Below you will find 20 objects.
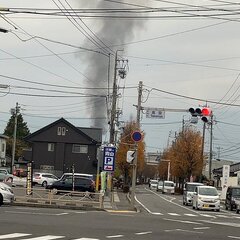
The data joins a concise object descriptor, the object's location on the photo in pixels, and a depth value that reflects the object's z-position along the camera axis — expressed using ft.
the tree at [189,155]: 256.73
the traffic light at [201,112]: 98.27
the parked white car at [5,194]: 87.87
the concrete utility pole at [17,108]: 250.68
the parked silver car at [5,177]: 167.71
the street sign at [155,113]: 116.03
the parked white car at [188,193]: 142.20
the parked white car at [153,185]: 336.04
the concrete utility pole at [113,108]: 142.61
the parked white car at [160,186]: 278.26
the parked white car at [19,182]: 174.40
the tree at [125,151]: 249.14
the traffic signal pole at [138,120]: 109.13
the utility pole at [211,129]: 236.14
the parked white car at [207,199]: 120.88
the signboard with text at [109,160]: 108.06
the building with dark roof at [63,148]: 258.37
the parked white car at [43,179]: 191.72
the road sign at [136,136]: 105.81
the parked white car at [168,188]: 250.57
